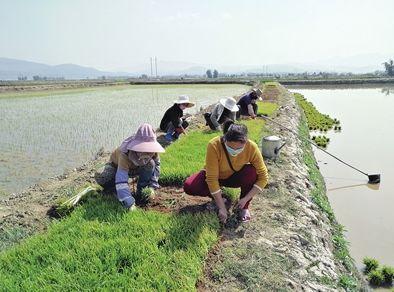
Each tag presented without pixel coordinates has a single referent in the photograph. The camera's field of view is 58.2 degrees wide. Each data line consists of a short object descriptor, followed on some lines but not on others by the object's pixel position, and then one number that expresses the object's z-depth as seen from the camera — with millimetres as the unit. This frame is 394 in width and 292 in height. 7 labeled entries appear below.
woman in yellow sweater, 3308
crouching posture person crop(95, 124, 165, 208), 3619
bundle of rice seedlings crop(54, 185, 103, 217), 4020
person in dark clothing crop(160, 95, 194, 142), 7445
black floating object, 7562
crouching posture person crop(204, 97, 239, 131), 7182
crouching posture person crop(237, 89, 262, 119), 9188
